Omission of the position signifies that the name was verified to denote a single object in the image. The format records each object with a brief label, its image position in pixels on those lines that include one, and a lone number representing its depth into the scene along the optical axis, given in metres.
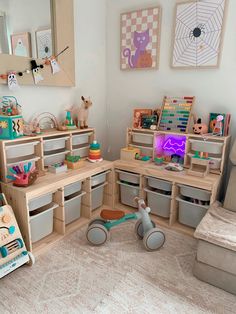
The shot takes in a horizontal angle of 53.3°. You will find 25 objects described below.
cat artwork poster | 2.44
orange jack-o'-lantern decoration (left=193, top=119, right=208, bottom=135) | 2.19
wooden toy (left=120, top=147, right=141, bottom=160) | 2.50
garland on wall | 1.90
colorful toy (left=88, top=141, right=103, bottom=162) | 2.43
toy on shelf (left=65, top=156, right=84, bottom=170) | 2.22
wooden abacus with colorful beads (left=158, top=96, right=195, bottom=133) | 2.31
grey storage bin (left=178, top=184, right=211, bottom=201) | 2.03
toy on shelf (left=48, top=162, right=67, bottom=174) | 2.10
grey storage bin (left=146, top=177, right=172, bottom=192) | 2.23
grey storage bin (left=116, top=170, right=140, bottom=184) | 2.42
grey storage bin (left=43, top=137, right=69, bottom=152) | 2.10
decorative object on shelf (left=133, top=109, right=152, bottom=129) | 2.52
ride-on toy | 1.90
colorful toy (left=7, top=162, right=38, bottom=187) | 1.77
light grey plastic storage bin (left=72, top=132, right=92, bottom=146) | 2.36
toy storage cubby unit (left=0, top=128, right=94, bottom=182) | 1.84
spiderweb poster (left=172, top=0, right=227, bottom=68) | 2.11
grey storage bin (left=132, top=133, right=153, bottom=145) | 2.47
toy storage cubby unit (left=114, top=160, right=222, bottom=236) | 2.05
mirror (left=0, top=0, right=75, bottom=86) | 1.86
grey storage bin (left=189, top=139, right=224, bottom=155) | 2.09
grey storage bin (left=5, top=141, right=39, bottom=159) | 1.83
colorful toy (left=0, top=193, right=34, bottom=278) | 1.60
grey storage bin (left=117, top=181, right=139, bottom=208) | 2.48
